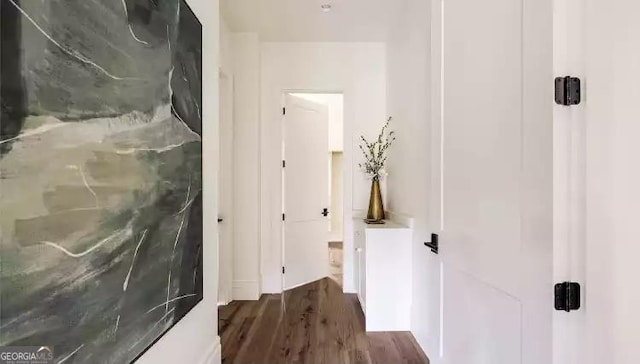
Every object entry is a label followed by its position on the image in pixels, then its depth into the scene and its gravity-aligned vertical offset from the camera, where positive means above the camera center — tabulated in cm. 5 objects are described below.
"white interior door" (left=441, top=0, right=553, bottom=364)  123 -1
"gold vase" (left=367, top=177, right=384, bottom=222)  419 -28
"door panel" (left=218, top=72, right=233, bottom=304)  427 -16
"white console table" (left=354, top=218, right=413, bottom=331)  356 -90
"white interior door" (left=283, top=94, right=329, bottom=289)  498 -16
